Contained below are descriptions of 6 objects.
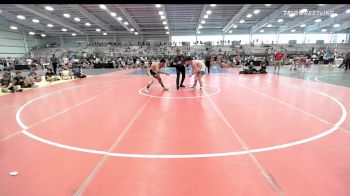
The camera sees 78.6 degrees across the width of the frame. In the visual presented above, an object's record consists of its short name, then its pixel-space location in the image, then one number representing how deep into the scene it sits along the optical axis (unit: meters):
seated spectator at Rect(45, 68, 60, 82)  14.14
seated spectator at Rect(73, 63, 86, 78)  16.33
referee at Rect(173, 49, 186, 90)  10.26
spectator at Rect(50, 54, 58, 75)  16.90
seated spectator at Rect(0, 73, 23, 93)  10.22
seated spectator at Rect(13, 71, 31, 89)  11.02
